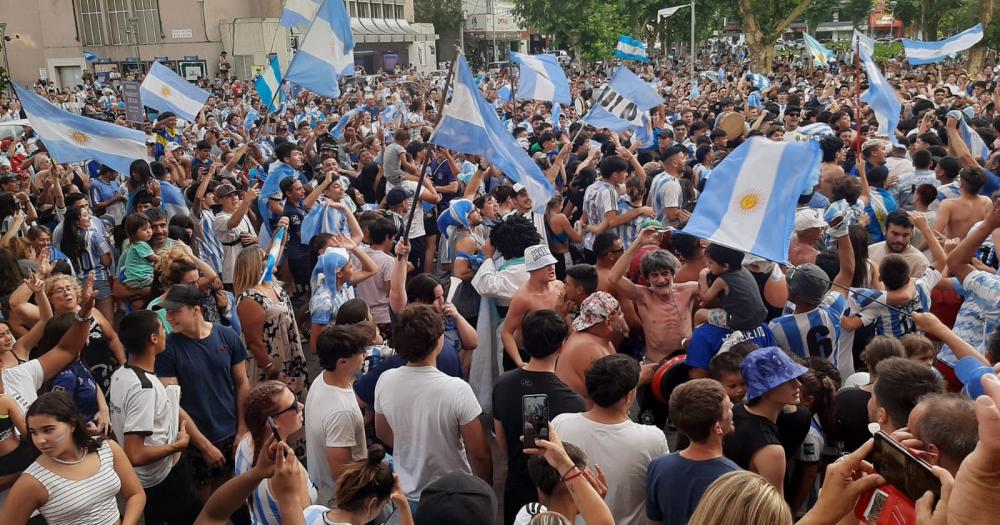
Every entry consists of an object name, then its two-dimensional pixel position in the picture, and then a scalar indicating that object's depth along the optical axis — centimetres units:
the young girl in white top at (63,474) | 370
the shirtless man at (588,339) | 490
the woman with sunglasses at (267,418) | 388
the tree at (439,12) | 7331
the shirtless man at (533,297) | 574
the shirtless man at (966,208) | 764
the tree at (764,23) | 3095
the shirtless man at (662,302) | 563
